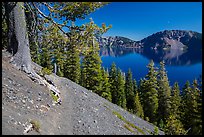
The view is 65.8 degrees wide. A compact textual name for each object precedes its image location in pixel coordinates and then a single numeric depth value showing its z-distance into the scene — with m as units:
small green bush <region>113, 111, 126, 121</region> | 11.30
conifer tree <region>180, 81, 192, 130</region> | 21.49
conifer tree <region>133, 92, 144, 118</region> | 27.91
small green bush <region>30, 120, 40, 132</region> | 5.60
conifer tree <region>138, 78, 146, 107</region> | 27.60
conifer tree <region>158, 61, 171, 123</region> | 27.05
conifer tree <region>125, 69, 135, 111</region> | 35.77
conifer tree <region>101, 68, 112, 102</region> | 23.91
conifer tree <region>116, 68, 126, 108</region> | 31.88
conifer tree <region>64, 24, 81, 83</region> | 25.85
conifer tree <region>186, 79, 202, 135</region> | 19.18
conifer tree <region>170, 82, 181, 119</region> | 24.71
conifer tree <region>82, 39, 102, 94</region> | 22.55
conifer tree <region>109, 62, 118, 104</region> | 31.68
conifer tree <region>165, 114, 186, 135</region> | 9.72
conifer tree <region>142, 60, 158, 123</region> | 26.73
